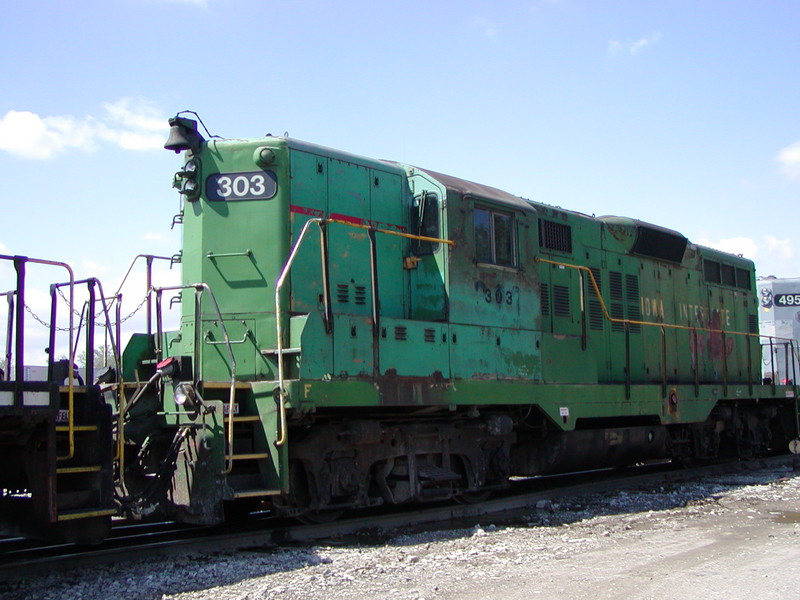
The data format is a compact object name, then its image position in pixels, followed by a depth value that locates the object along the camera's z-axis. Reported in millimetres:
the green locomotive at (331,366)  5980
